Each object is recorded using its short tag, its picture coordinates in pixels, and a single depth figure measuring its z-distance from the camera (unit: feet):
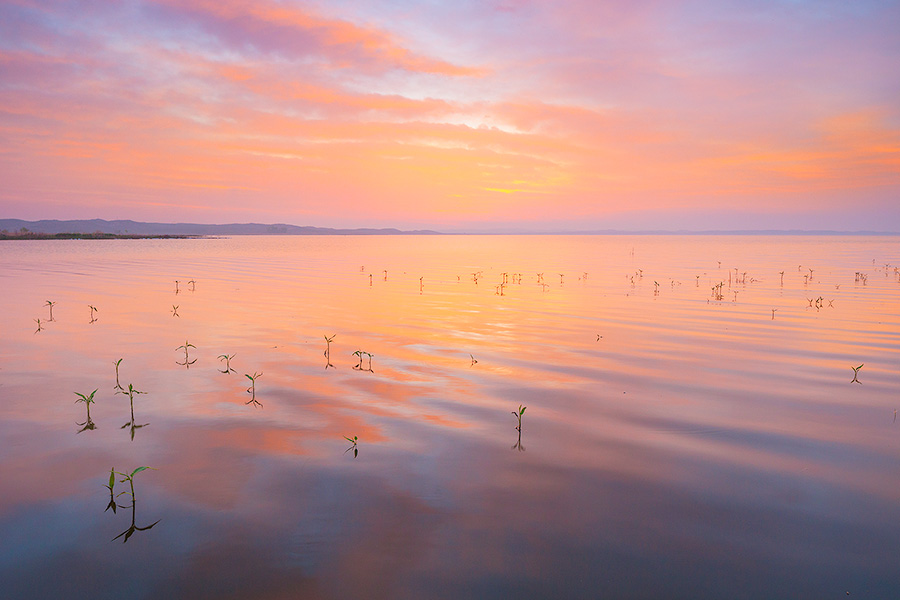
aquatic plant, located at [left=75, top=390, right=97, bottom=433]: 28.96
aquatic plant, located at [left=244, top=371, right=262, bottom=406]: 33.45
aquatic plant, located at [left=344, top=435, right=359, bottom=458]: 25.88
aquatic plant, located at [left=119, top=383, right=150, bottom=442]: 28.96
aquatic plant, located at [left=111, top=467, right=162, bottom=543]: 19.01
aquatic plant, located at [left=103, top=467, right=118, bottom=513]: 20.53
